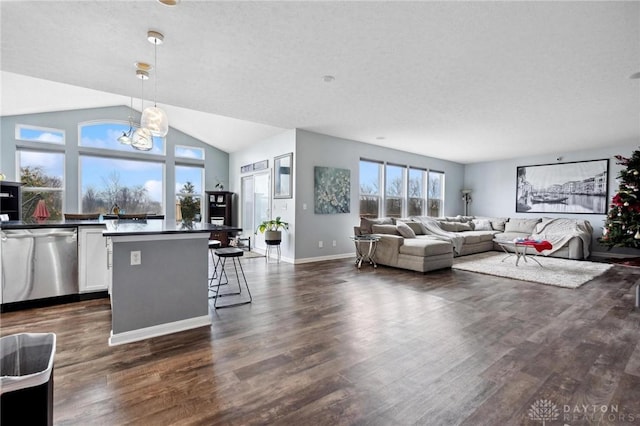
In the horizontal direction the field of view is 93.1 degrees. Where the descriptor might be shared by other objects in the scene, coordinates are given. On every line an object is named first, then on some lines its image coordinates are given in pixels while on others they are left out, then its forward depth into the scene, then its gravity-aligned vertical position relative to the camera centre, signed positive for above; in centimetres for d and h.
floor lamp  974 +33
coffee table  564 -98
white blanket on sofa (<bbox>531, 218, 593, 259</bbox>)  646 -51
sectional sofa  526 -60
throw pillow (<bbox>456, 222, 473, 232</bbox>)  790 -49
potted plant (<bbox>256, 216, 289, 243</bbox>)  599 -46
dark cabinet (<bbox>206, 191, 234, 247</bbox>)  848 -3
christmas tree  503 +1
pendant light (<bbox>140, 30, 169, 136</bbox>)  303 +86
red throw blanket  536 -63
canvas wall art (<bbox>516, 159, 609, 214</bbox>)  725 +56
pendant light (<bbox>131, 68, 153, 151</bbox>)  331 +79
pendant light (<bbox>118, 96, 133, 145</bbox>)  389 +86
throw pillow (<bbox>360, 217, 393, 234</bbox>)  608 -32
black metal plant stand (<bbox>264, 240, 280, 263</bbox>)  595 -88
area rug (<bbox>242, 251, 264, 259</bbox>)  654 -108
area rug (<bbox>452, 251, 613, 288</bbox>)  459 -106
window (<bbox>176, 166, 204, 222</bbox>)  830 +45
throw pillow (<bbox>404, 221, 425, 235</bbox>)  668 -43
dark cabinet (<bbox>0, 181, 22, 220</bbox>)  468 +8
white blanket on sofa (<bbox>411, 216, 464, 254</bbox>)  659 -55
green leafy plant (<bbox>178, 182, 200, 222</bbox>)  837 +12
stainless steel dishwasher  308 -62
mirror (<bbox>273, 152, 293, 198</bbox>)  609 +65
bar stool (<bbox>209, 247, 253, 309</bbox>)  338 -100
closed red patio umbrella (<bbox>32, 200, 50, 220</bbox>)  375 -9
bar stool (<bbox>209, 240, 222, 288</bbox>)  407 -104
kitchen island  245 -64
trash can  93 -61
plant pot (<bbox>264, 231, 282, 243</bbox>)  598 -58
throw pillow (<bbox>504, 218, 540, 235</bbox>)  770 -43
